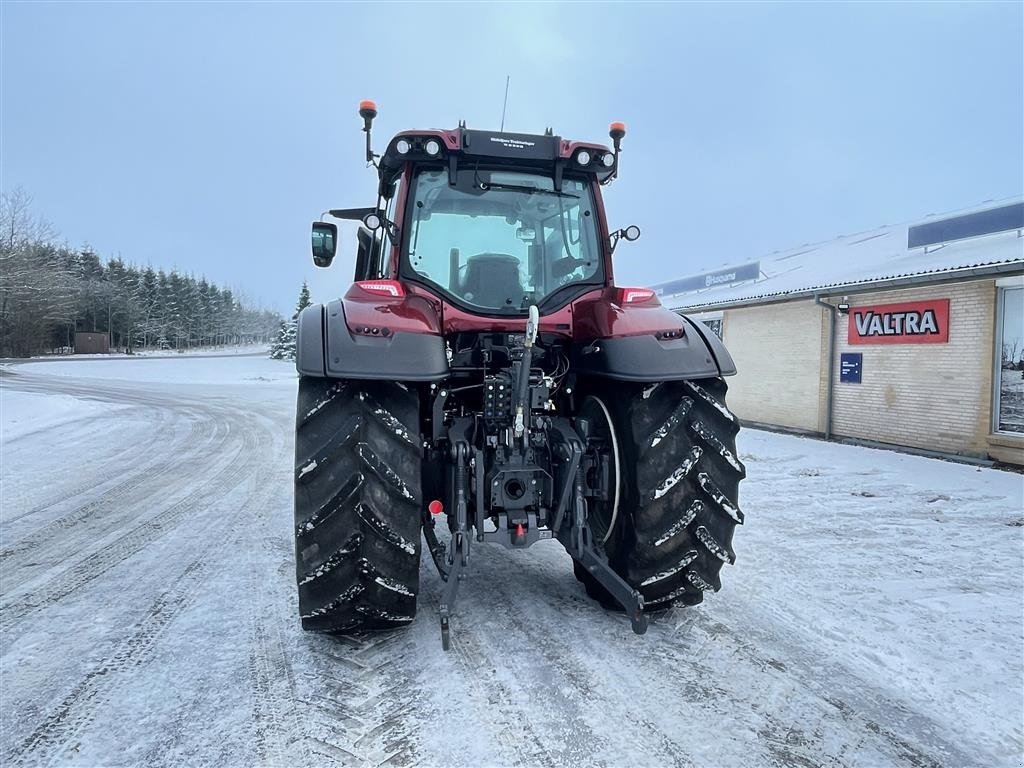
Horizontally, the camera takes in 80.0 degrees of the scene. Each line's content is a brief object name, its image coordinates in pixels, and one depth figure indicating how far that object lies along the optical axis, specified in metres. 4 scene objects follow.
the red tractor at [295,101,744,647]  2.62
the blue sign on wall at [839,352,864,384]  11.04
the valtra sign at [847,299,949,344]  9.67
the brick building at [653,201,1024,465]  8.91
